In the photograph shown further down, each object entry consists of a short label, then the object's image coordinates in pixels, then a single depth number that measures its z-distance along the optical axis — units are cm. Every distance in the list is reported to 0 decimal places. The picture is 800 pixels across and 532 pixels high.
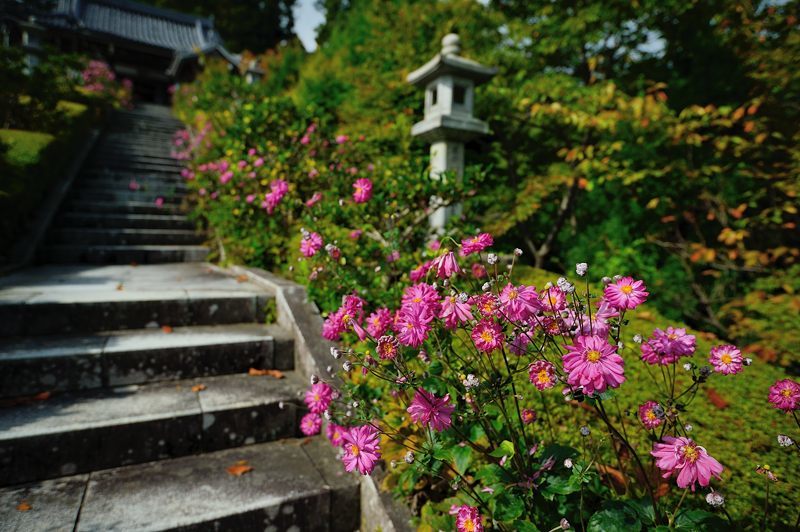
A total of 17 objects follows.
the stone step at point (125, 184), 635
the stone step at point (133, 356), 216
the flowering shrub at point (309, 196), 260
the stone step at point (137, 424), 180
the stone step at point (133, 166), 718
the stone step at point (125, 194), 594
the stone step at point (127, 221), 516
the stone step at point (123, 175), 675
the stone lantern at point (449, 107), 403
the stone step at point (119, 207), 549
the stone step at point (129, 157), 768
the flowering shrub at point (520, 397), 111
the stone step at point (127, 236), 485
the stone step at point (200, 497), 158
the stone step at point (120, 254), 455
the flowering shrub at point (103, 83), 1284
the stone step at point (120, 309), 251
